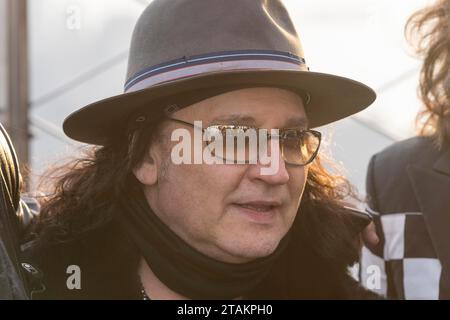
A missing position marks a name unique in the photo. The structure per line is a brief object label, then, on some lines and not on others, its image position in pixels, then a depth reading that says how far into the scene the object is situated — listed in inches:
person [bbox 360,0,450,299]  64.8
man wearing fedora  57.1
